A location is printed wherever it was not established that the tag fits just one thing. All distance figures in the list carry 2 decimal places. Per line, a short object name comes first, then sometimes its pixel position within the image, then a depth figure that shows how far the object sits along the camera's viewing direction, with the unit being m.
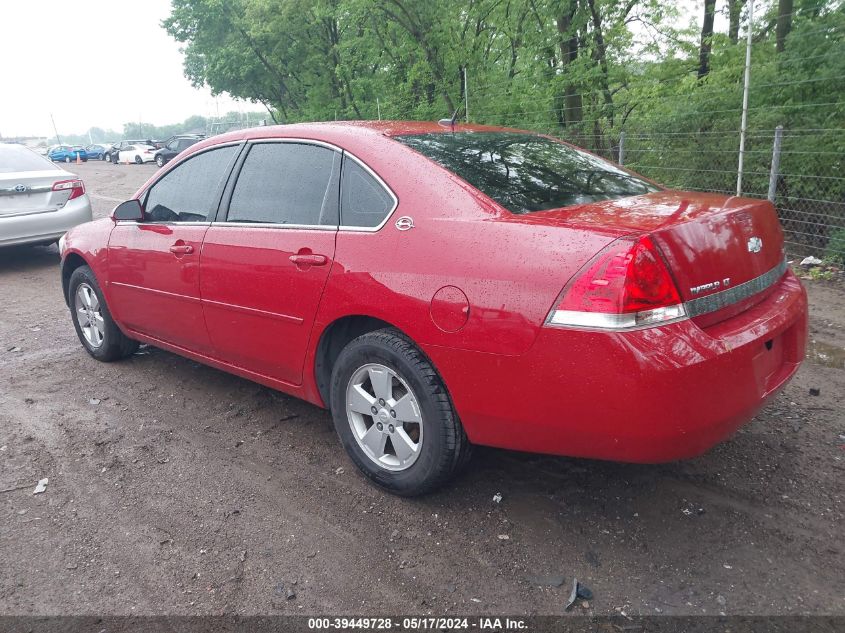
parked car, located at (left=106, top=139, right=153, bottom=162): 44.89
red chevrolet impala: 2.39
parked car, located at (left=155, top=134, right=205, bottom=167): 29.85
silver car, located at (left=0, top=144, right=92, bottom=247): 8.51
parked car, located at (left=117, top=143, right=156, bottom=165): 40.91
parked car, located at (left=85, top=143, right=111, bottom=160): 52.25
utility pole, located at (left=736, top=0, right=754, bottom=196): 7.85
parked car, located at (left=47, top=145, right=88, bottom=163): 52.50
